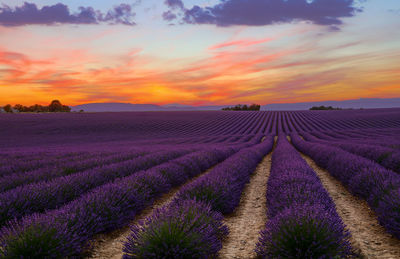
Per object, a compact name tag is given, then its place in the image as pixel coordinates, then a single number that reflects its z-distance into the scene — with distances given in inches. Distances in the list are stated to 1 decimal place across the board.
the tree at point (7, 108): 3643.7
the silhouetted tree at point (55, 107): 3488.2
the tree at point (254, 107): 4165.4
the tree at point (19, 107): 3567.7
